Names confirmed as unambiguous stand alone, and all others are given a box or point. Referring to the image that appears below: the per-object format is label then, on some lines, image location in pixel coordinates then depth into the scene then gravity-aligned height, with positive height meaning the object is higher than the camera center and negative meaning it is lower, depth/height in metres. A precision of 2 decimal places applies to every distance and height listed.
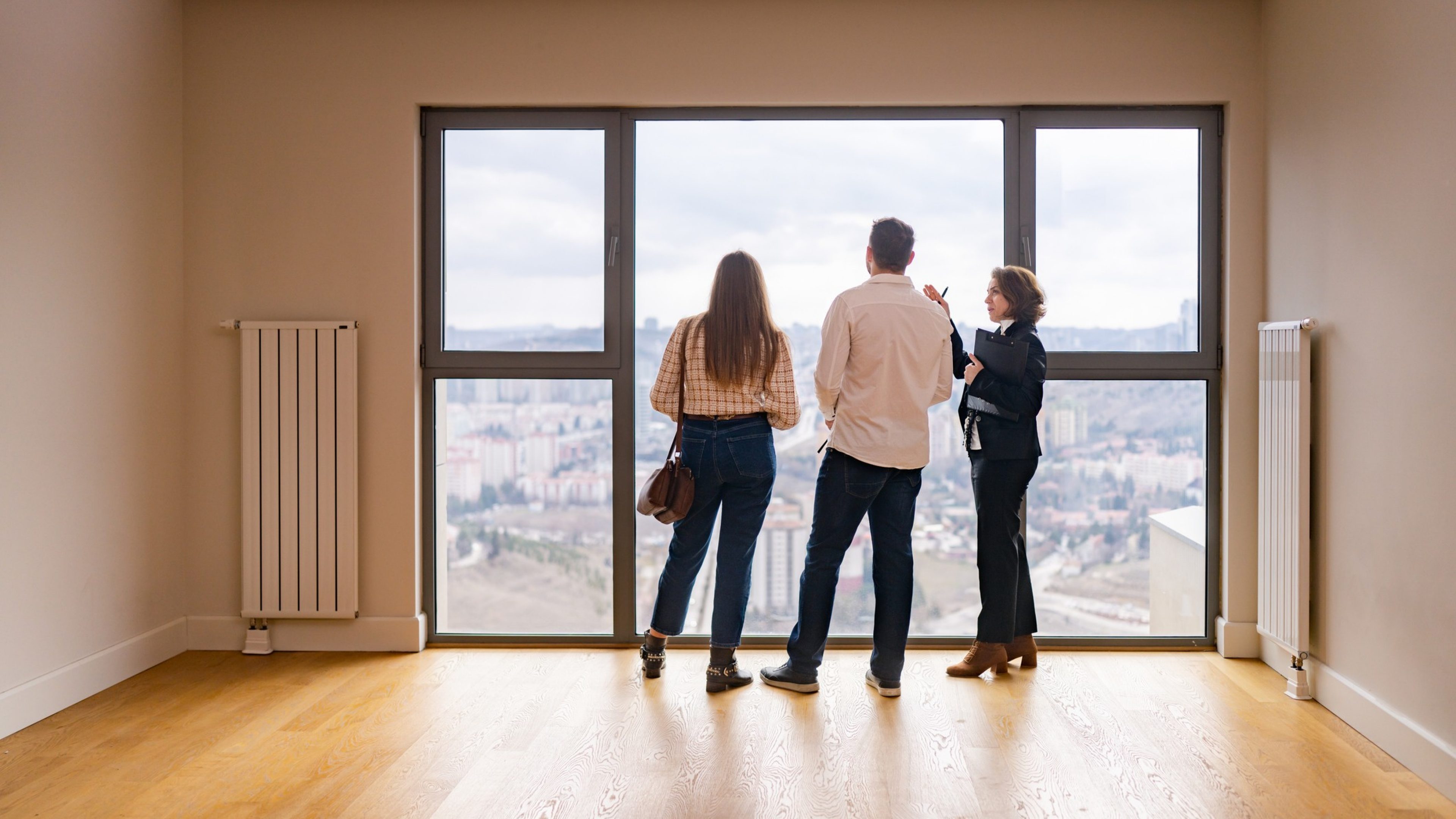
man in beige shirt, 2.66 -0.09
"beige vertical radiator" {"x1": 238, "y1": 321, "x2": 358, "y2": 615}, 3.22 -0.25
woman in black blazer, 2.84 -0.15
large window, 3.29 +0.40
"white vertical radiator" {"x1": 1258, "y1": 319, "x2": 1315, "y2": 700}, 2.76 -0.27
